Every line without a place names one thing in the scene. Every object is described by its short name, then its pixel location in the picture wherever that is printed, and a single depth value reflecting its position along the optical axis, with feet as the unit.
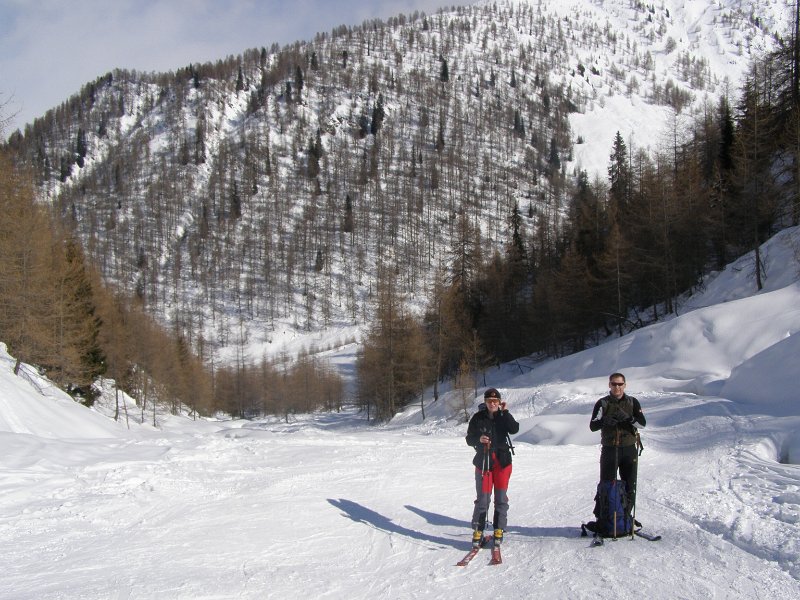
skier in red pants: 21.59
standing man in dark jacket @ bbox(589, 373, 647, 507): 21.54
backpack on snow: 21.09
